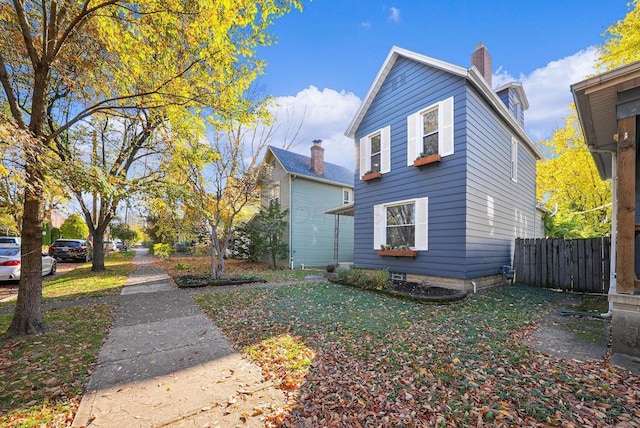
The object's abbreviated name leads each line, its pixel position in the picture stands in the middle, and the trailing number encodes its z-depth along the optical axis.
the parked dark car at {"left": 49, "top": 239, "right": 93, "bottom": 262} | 17.06
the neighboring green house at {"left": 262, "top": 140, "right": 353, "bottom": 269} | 14.88
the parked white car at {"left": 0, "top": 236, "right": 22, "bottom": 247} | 17.24
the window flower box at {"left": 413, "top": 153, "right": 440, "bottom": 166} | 7.81
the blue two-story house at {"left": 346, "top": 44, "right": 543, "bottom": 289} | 7.49
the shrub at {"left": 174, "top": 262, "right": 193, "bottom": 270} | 13.95
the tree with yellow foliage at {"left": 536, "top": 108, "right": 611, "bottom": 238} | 14.65
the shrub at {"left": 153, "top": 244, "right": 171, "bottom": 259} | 17.68
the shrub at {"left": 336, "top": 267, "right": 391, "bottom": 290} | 7.99
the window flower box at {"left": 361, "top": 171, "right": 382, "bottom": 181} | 9.70
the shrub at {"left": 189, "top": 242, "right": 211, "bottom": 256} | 11.14
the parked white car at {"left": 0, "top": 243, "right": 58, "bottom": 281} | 9.02
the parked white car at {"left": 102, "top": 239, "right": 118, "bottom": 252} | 27.65
